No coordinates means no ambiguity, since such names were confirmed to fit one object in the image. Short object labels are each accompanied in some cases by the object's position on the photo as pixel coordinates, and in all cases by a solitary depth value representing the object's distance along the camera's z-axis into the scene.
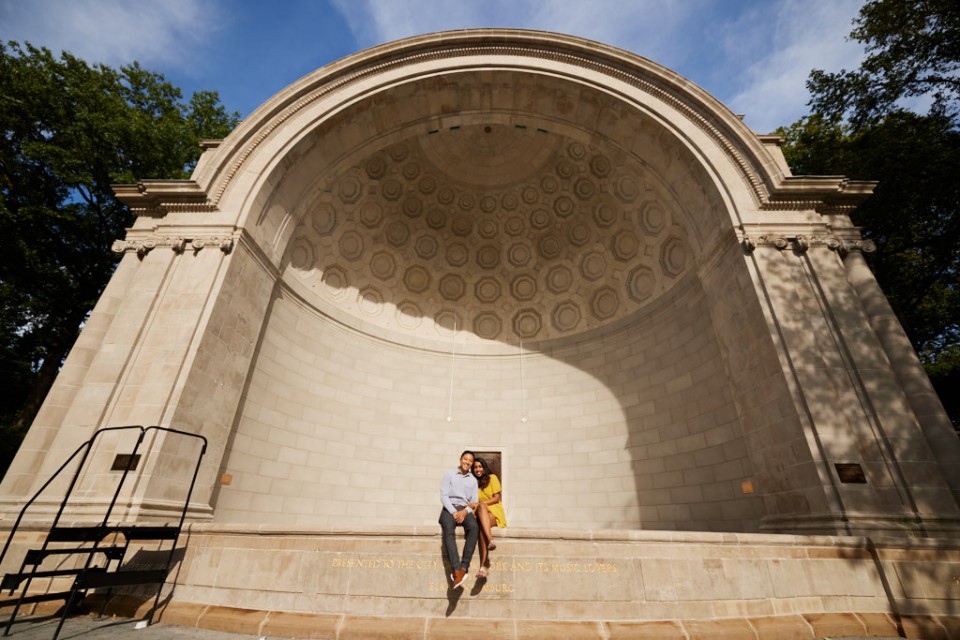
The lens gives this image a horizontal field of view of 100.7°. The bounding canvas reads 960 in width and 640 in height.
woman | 5.15
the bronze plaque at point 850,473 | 6.76
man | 4.87
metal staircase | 4.24
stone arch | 8.36
